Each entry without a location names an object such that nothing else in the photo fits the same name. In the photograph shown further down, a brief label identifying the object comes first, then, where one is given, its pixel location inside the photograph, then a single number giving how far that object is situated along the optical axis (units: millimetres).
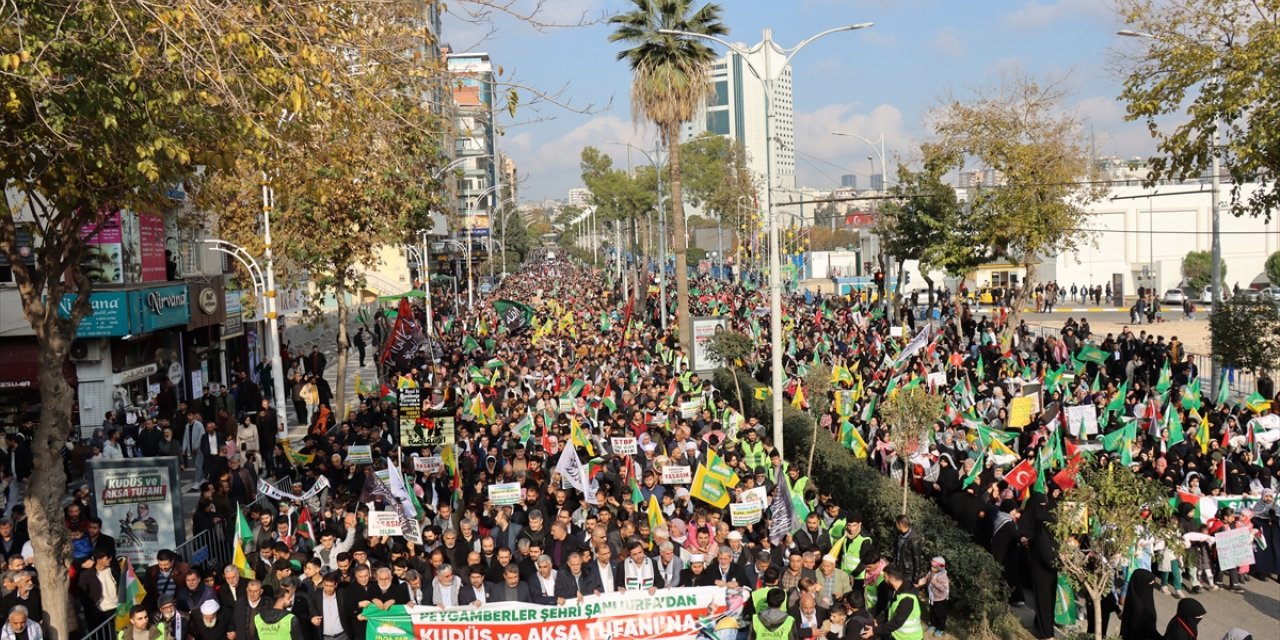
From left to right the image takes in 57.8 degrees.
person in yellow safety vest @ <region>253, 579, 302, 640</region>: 9242
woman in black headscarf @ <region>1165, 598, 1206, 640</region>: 8383
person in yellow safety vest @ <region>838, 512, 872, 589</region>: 10500
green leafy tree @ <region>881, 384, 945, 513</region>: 13008
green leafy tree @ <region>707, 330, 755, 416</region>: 24453
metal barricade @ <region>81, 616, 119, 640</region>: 9883
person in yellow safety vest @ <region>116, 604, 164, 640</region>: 9234
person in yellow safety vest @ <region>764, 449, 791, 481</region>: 13379
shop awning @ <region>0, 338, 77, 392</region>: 23734
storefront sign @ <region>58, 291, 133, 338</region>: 22719
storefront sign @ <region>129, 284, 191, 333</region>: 23828
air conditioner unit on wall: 23344
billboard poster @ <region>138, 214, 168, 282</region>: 25594
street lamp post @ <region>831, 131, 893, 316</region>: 37062
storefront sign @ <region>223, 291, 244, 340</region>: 30025
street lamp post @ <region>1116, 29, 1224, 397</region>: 22228
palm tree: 29547
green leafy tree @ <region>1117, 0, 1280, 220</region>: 16188
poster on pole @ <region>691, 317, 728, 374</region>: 26109
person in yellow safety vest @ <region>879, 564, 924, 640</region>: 9180
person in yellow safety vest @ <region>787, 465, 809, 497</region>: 12844
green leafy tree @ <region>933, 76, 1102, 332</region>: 28031
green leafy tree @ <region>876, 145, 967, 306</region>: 31766
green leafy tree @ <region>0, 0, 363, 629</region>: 8406
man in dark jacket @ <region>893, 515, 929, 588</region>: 10953
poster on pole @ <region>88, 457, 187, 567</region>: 11625
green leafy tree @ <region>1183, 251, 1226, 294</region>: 63250
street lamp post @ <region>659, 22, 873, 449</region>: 17672
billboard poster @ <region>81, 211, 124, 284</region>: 23391
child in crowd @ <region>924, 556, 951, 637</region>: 11016
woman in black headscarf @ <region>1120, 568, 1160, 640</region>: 9375
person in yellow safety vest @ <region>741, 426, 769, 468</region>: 14922
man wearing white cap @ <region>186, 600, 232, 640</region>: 9383
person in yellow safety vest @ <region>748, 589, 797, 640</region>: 8859
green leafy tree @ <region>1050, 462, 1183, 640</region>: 9102
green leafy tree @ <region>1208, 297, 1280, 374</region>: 20219
